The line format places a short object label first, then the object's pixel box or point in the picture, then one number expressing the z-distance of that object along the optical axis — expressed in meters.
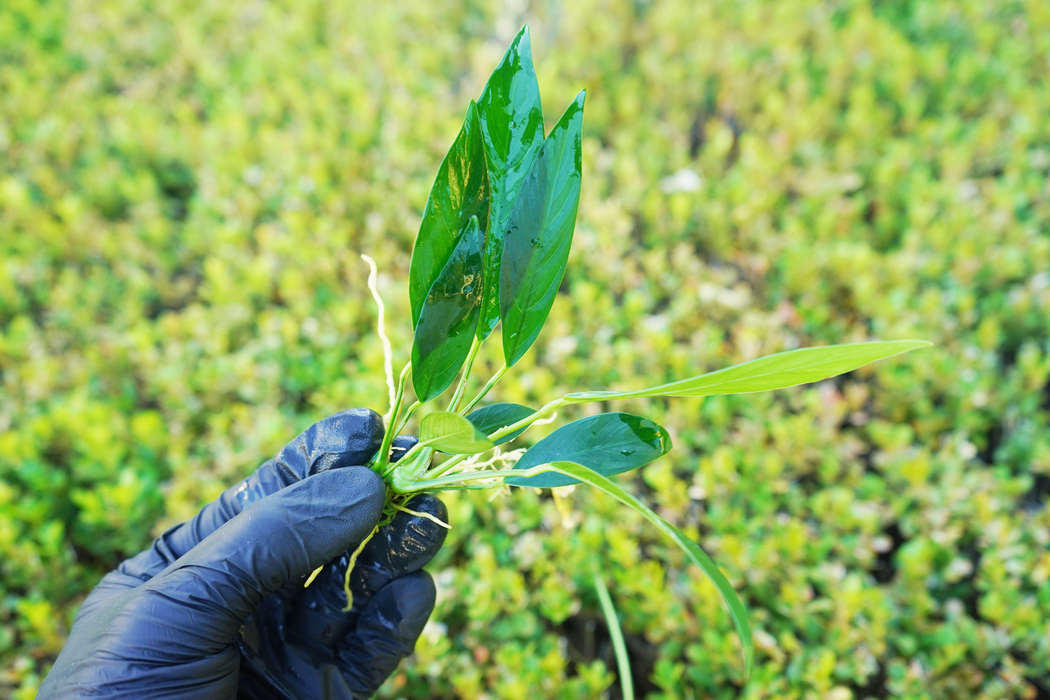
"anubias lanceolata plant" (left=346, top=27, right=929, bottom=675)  0.34
